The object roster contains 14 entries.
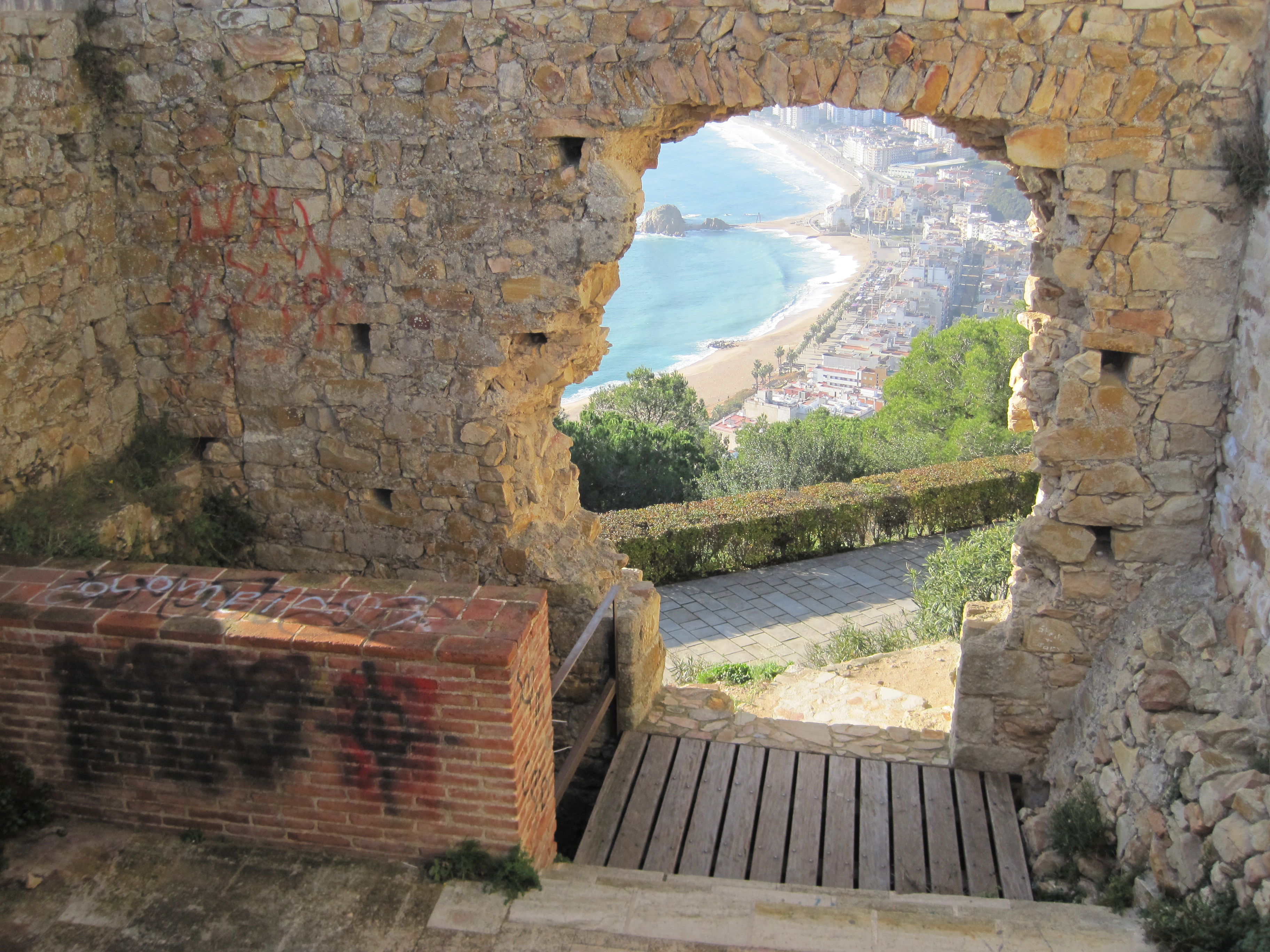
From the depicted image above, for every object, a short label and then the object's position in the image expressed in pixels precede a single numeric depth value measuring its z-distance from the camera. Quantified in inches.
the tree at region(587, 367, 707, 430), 827.4
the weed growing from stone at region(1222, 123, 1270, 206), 160.2
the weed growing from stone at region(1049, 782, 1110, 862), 171.6
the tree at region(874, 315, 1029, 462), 672.4
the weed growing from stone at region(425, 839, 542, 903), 148.6
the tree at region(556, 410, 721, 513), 597.6
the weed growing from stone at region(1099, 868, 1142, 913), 152.7
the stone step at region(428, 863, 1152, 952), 140.3
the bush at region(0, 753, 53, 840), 153.3
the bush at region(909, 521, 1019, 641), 369.7
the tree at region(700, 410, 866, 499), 613.9
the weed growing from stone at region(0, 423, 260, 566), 189.8
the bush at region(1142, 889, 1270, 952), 128.0
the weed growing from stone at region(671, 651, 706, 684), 364.8
